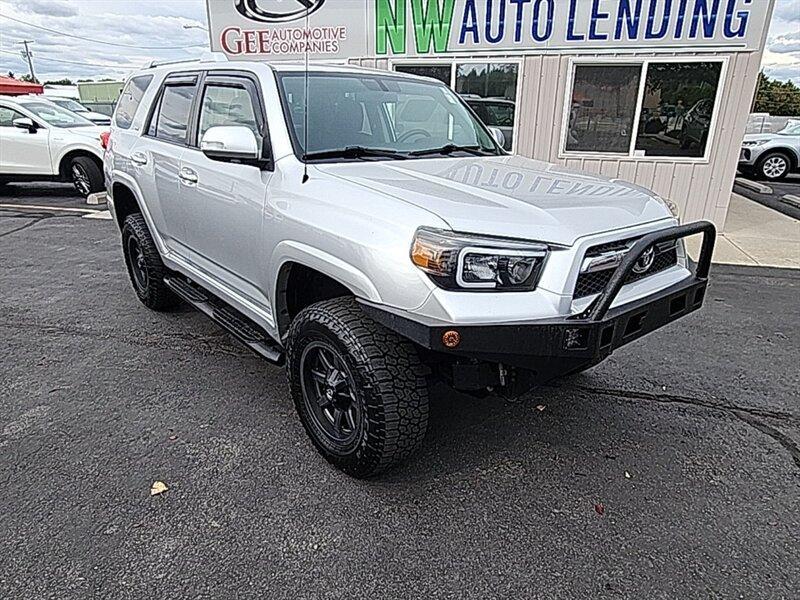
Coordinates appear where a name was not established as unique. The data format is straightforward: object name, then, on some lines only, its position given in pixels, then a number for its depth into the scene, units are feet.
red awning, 54.13
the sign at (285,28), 28.32
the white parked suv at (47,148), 34.12
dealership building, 24.40
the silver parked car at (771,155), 47.62
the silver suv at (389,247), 7.14
